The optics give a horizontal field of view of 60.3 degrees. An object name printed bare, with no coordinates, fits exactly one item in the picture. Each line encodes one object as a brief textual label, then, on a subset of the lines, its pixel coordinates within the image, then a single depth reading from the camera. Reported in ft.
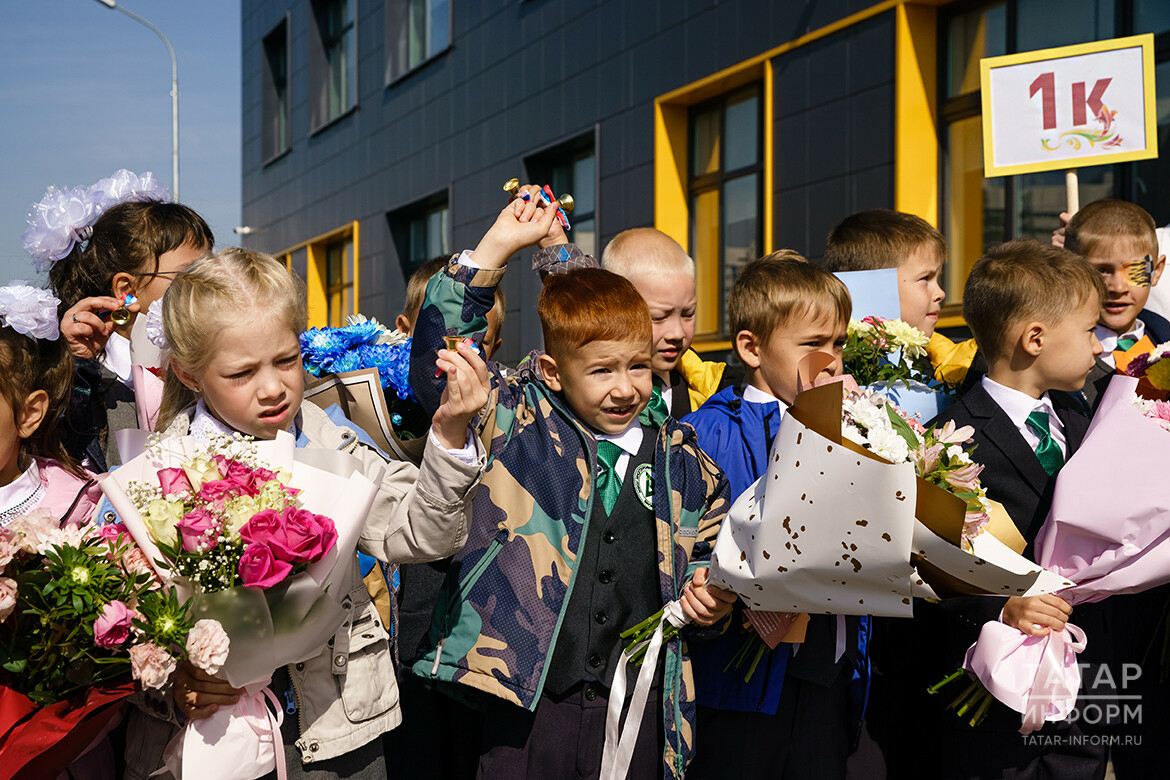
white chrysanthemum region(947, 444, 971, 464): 7.17
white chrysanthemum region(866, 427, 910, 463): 6.59
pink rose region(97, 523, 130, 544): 6.21
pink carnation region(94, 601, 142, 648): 5.86
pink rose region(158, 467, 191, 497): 6.22
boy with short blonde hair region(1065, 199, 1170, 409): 12.71
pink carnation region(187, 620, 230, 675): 5.83
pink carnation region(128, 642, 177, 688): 5.82
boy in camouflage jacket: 7.59
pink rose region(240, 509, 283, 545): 5.93
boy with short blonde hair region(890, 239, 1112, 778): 9.01
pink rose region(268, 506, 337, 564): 5.96
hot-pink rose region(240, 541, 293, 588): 5.90
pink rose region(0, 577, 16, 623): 5.90
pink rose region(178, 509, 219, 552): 5.94
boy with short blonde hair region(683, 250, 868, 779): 8.43
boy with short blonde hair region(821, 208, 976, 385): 12.10
